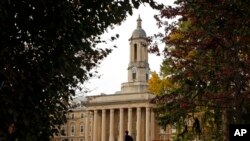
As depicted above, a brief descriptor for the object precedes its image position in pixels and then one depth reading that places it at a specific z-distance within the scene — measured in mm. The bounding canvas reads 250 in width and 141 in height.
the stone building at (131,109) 104906
